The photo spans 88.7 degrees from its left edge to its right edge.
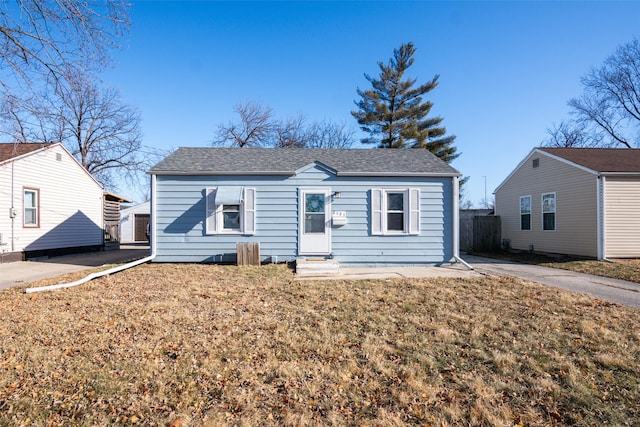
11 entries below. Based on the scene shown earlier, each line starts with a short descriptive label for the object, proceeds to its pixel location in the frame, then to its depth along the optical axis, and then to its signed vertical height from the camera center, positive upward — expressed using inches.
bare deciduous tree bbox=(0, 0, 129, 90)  220.7 +140.5
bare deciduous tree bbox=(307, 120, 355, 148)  1151.6 +295.2
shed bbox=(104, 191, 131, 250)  656.4 +2.6
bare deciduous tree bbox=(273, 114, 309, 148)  1117.7 +296.3
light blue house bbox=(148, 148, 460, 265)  393.7 +8.5
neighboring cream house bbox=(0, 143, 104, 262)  434.6 +27.3
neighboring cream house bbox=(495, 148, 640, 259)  434.3 +26.7
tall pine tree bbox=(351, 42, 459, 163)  985.5 +342.6
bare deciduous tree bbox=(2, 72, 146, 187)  951.0 +231.5
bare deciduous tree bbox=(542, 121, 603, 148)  1153.4 +297.7
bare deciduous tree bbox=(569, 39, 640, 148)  976.3 +395.9
